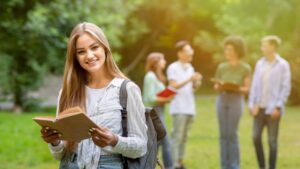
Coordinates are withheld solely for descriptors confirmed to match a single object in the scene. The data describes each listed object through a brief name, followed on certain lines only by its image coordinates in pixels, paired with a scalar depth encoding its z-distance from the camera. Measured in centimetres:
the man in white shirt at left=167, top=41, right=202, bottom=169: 1152
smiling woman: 453
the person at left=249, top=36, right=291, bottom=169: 1067
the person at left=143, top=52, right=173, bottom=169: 1077
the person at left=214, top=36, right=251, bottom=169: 1081
